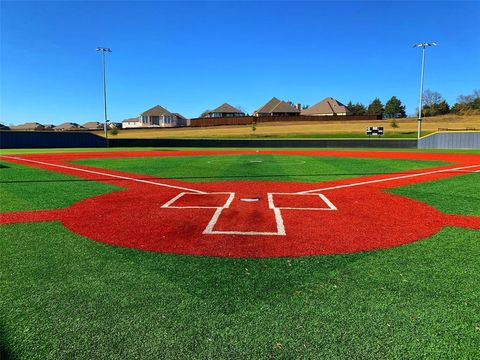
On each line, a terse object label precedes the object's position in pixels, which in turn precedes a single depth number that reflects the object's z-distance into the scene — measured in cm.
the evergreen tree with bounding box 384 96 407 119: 10794
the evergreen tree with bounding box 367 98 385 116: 10796
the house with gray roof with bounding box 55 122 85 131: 14509
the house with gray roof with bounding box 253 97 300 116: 10281
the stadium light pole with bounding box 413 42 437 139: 4112
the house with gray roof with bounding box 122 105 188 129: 11675
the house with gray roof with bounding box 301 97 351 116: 10774
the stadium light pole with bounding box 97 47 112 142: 4934
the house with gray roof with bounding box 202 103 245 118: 11031
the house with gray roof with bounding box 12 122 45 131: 13312
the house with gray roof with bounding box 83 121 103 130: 14200
